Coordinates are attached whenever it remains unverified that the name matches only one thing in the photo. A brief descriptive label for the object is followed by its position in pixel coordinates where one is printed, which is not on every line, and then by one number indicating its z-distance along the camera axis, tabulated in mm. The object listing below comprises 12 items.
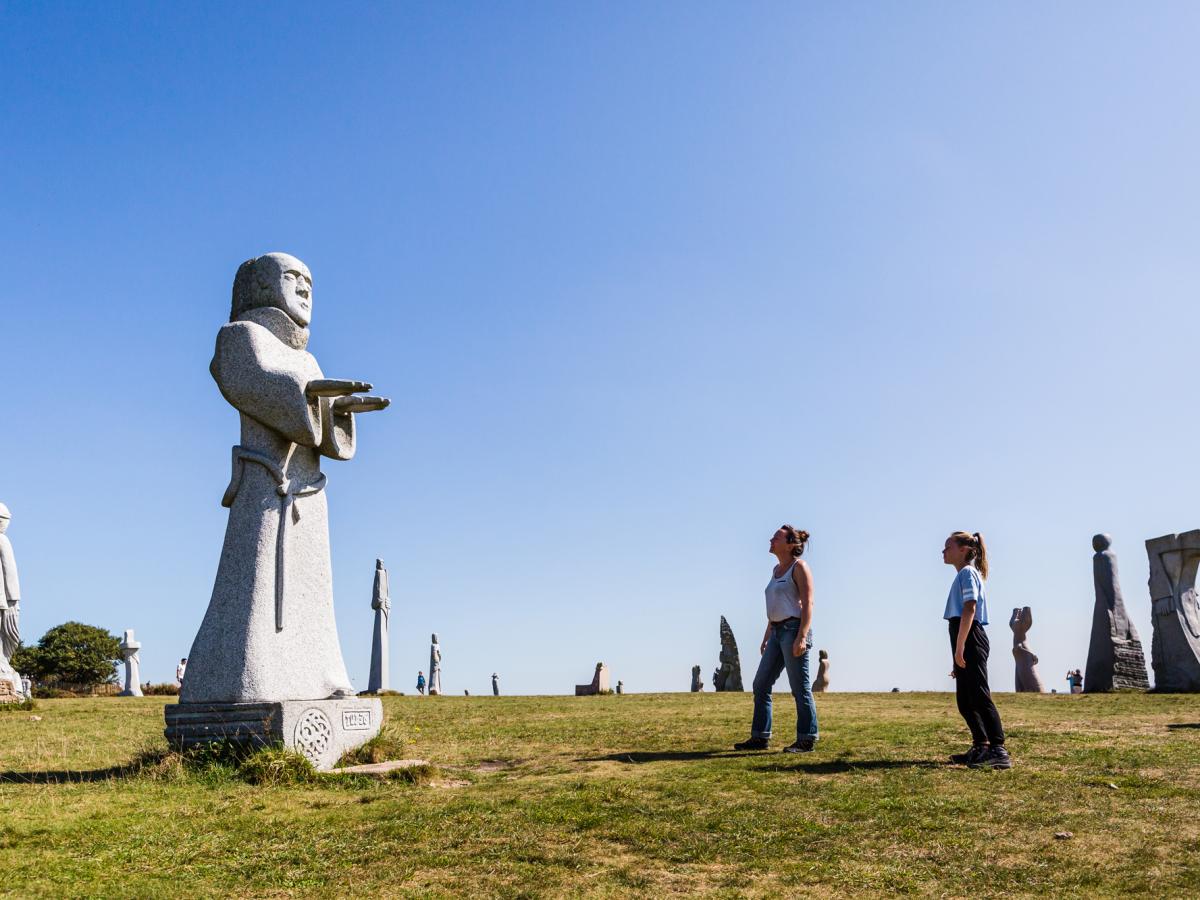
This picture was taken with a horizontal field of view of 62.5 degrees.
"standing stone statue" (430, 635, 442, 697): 34212
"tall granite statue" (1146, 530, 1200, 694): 20422
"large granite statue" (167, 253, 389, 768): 8266
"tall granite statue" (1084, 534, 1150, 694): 21141
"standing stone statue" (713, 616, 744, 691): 29125
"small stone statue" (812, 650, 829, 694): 23953
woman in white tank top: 8500
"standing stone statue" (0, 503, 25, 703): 22141
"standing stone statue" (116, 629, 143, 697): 28391
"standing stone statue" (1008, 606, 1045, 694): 23422
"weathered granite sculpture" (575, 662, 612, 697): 26250
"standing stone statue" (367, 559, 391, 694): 26391
